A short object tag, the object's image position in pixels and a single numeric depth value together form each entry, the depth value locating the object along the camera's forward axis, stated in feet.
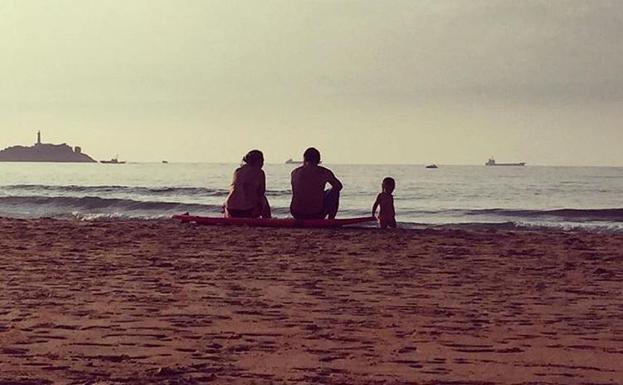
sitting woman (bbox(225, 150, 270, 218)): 44.39
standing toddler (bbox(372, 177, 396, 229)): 46.39
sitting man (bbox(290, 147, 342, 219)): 43.70
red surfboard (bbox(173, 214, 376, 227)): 44.45
